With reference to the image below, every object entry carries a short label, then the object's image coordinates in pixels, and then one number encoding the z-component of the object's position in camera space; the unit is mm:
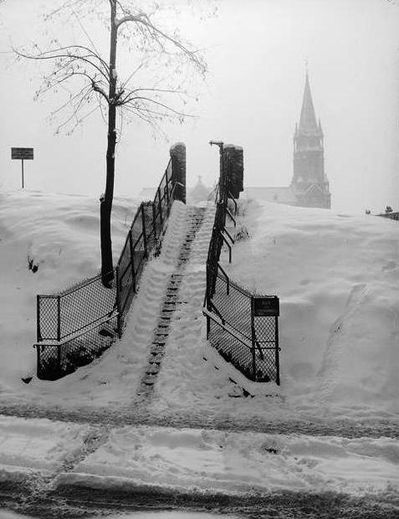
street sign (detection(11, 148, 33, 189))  20672
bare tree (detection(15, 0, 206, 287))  10750
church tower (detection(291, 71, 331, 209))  88562
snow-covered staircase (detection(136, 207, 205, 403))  8211
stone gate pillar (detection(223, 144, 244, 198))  17047
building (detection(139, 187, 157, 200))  76756
